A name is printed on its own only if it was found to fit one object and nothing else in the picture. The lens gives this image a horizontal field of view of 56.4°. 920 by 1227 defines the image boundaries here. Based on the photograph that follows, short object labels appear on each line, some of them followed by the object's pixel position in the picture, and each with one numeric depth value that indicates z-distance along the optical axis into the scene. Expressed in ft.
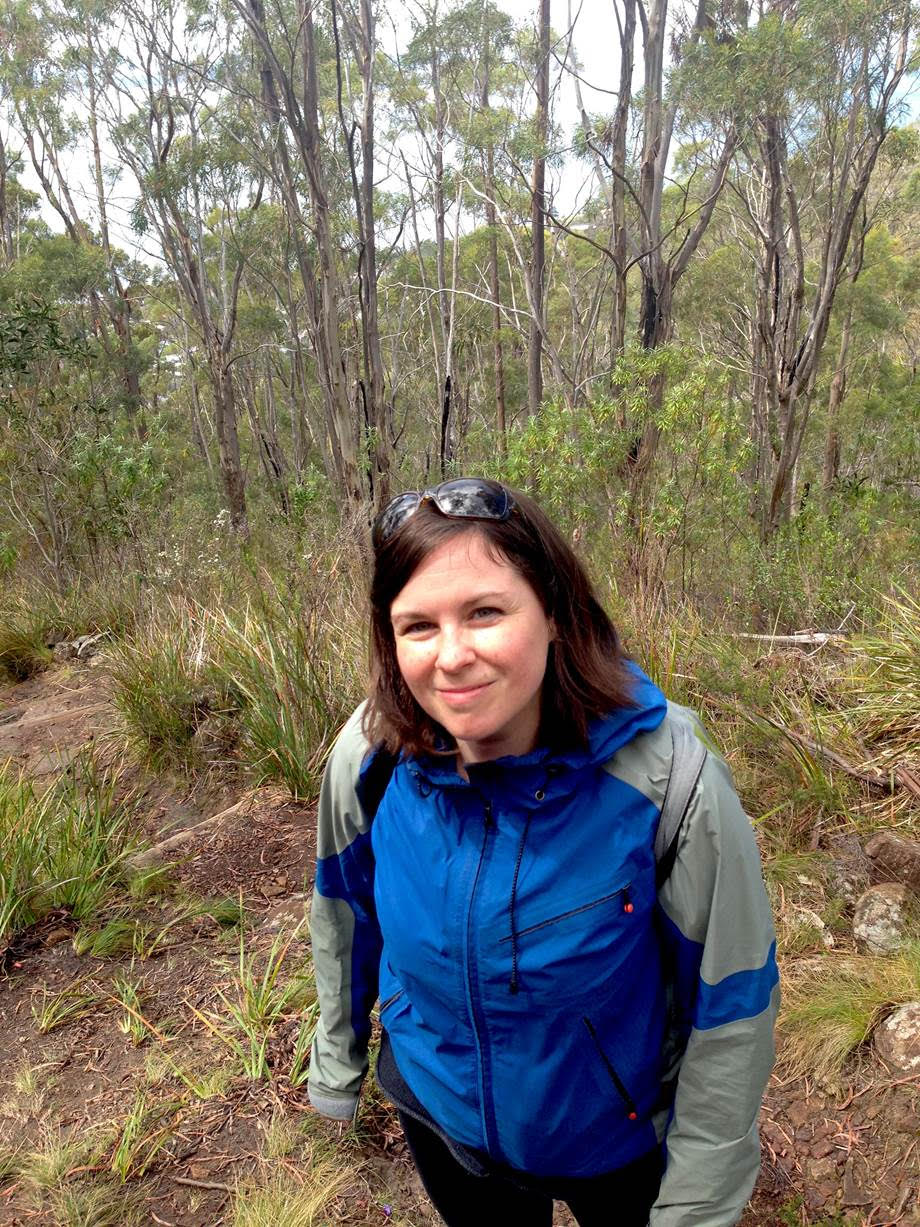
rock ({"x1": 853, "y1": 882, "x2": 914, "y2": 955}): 9.07
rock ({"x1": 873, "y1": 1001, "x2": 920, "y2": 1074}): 7.72
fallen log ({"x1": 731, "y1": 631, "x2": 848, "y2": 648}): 15.44
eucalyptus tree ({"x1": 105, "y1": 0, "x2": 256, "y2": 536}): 51.83
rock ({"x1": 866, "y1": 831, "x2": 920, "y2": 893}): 9.77
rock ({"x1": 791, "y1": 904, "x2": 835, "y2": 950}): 9.41
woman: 3.67
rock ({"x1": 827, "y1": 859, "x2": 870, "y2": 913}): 10.00
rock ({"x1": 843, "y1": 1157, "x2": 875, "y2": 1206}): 6.88
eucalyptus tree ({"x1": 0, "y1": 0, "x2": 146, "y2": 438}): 57.41
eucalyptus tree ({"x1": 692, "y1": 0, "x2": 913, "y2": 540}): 26.63
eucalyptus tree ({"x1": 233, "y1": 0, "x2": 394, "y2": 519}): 30.14
